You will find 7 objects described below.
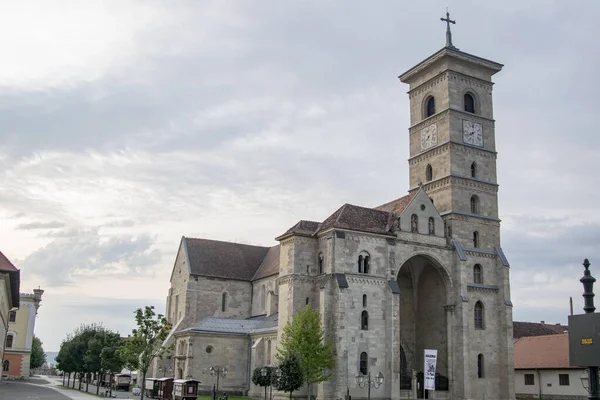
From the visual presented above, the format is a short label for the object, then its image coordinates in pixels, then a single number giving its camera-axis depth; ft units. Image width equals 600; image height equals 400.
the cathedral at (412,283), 168.55
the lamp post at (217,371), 181.35
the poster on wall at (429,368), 152.61
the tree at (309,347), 153.28
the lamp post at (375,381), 161.50
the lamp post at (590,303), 48.80
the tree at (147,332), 162.91
